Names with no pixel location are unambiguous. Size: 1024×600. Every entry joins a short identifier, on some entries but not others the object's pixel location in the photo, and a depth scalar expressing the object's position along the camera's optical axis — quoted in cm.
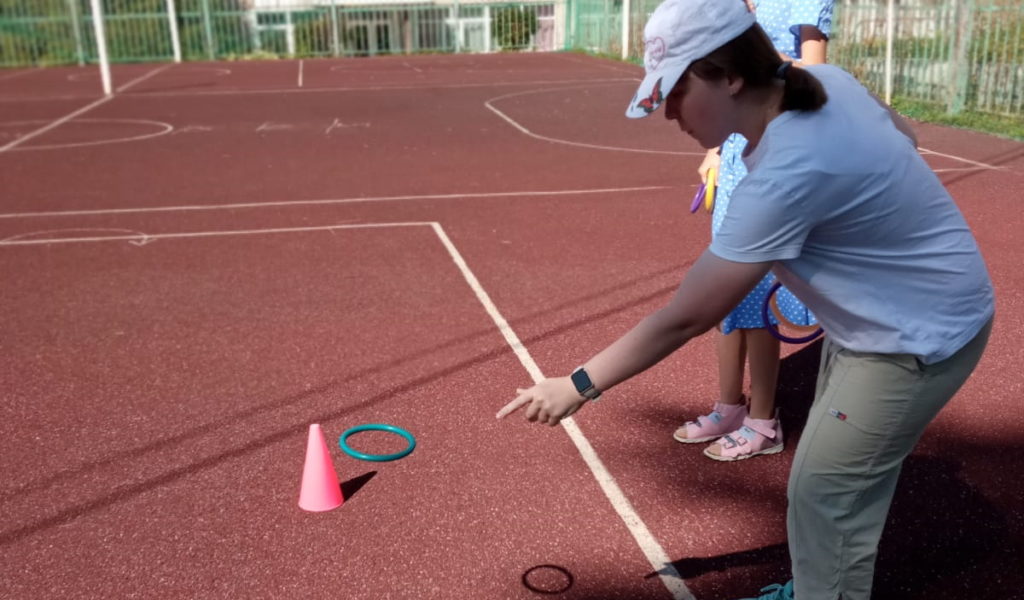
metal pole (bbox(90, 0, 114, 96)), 1889
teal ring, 398
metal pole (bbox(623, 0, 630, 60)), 2639
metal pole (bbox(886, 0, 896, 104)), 1386
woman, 200
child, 376
